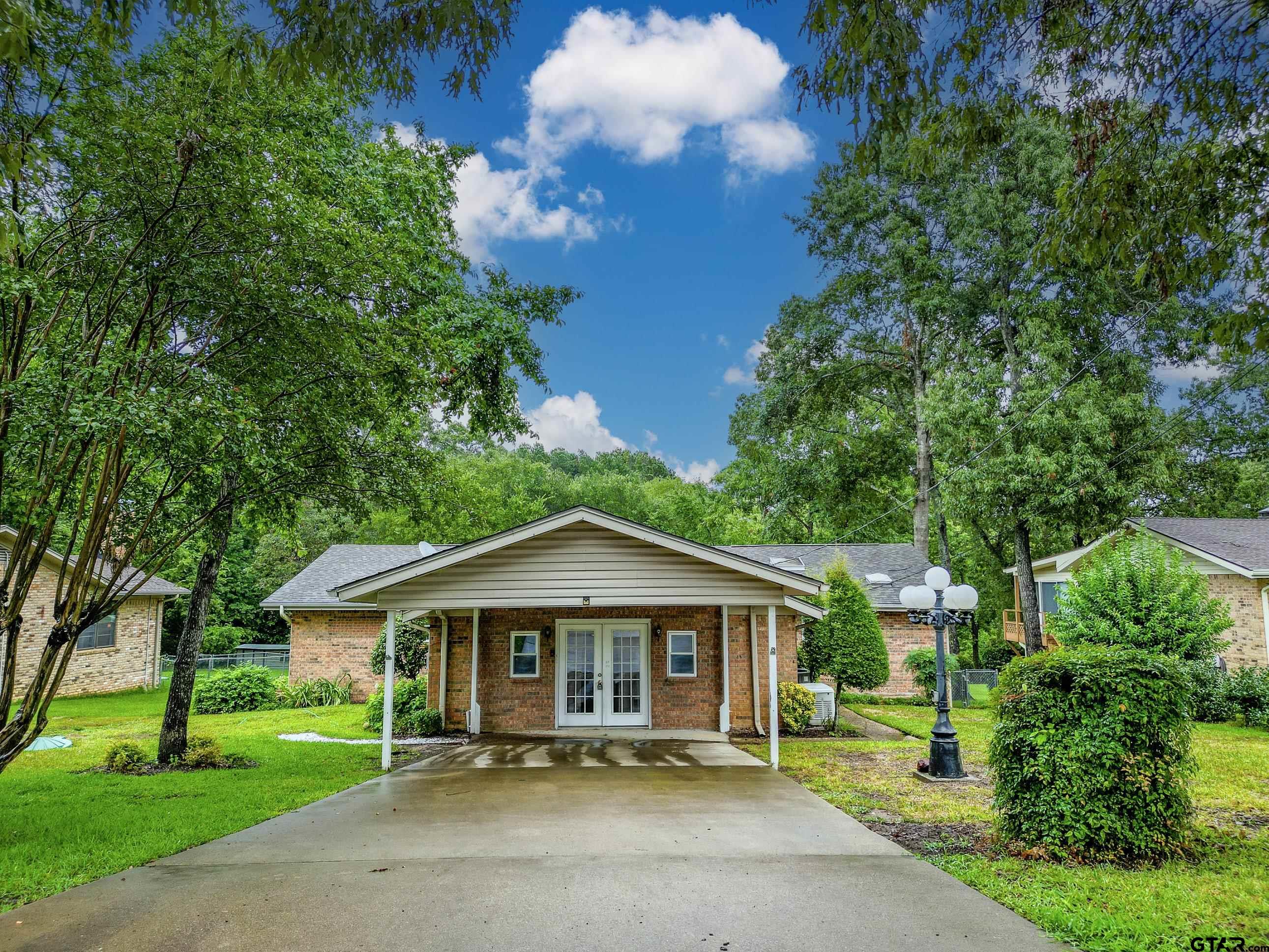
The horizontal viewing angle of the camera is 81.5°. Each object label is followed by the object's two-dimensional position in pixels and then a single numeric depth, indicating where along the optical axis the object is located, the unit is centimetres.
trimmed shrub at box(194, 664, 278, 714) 1906
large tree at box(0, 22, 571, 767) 634
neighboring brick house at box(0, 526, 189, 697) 1955
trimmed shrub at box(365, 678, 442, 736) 1367
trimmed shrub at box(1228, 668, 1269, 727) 1448
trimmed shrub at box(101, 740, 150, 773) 1033
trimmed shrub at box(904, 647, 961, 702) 2017
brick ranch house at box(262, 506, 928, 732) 1066
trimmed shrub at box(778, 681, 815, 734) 1405
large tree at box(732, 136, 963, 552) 2434
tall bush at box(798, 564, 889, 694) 1488
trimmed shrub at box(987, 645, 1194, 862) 582
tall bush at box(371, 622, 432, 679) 1603
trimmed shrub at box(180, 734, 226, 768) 1065
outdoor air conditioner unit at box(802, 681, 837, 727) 1462
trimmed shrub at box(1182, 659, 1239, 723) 1503
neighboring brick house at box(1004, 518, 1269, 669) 1627
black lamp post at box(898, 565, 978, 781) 950
